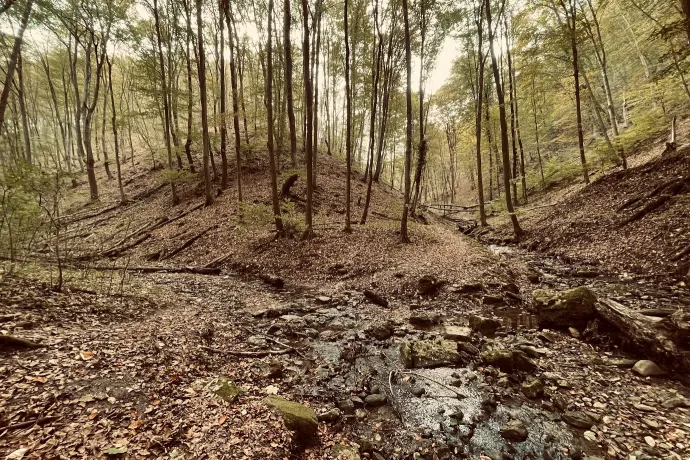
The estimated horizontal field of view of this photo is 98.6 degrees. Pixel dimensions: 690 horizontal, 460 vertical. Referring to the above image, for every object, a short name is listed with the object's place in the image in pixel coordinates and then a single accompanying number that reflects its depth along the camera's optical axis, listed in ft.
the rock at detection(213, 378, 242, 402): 13.81
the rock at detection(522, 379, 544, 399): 16.58
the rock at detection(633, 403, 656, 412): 14.78
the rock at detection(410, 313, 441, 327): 26.35
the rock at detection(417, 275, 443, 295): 32.83
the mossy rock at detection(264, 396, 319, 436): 12.68
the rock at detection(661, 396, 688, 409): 14.82
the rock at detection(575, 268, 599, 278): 32.84
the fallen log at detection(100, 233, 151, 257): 46.39
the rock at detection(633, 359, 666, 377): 17.24
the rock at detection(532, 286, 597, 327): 23.24
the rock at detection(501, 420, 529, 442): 13.94
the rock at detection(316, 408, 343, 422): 14.40
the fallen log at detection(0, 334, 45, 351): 13.85
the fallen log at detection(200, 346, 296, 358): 18.52
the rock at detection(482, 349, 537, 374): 18.88
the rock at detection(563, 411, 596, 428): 14.34
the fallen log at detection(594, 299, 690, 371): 17.31
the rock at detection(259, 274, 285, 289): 36.47
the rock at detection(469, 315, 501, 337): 24.02
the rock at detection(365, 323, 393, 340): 23.67
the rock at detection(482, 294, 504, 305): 29.81
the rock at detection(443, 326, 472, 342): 22.54
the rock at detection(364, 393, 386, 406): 16.06
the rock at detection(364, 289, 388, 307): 30.71
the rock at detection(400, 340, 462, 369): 20.01
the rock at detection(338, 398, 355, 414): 15.31
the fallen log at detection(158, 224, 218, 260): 45.71
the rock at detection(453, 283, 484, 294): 32.09
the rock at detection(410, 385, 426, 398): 17.03
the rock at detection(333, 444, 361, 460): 12.17
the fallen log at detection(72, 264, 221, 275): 37.35
